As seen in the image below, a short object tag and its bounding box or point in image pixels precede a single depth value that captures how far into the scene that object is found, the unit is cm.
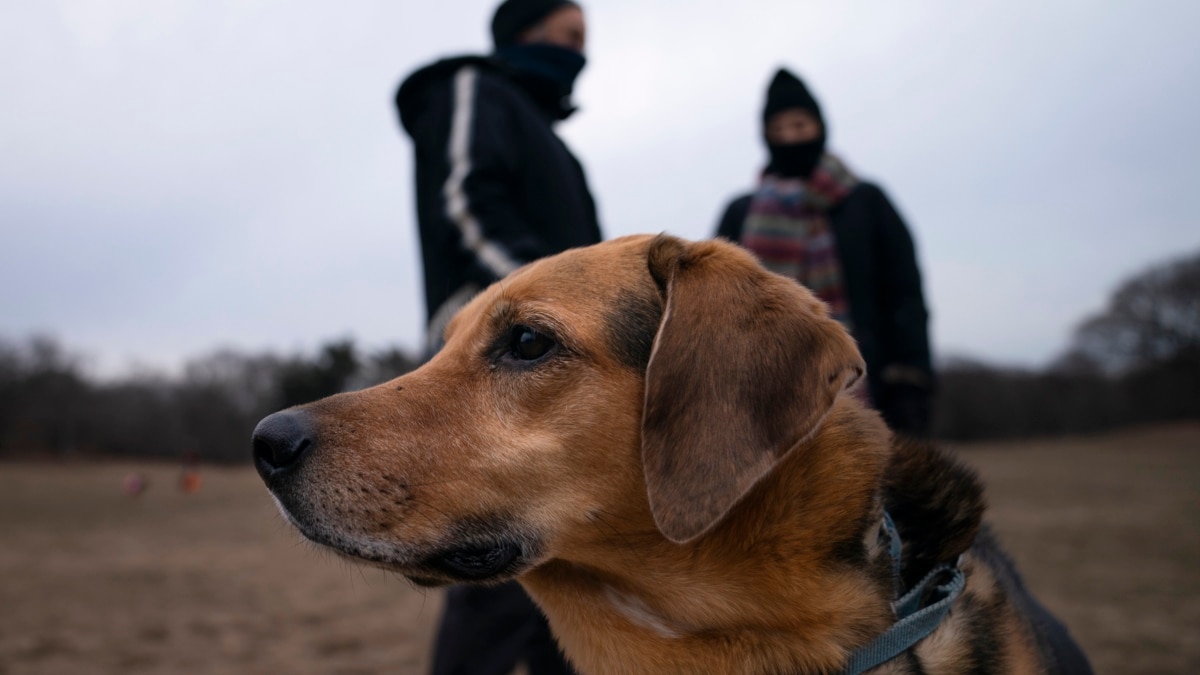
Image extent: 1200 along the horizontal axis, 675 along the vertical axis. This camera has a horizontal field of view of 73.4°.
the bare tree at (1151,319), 5509
